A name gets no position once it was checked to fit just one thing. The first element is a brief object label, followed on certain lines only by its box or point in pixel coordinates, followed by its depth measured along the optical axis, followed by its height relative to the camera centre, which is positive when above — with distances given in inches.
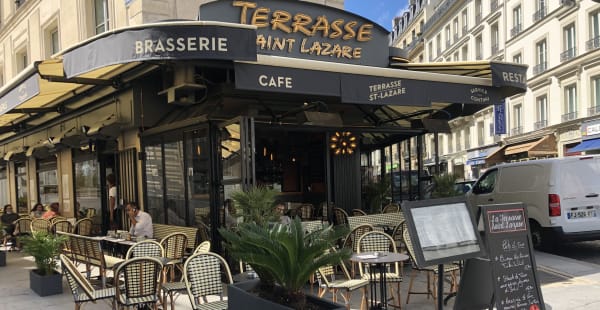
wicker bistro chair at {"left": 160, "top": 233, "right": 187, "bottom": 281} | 265.7 -52.3
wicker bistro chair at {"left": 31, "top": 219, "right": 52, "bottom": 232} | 408.5 -57.6
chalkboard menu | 176.6 -43.5
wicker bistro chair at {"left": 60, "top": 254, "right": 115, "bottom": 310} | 190.1 -52.3
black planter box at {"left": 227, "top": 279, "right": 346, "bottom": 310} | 141.9 -46.2
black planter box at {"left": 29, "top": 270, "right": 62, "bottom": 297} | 269.4 -70.9
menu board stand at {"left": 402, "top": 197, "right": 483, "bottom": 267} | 160.7 -30.2
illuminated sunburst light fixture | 431.5 +1.4
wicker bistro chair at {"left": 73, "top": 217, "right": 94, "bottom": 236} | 386.6 -58.2
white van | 350.6 -44.8
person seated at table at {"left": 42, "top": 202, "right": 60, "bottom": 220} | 456.7 -54.9
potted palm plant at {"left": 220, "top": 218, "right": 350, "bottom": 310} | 142.7 -32.3
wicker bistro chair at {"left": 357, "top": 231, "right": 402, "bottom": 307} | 243.6 -49.2
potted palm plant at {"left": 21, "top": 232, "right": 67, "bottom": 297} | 268.8 -56.0
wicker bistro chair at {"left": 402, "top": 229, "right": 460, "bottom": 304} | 233.0 -66.9
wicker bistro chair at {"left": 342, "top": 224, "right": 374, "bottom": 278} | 273.5 -49.5
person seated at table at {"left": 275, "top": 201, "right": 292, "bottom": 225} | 286.1 -37.7
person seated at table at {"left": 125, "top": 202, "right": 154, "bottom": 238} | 315.6 -45.8
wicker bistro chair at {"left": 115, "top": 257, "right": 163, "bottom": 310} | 190.9 -51.6
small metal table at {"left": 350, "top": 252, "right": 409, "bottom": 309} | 198.1 -48.5
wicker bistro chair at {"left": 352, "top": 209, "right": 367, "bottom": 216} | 398.6 -55.2
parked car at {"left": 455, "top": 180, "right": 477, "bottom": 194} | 582.9 -55.4
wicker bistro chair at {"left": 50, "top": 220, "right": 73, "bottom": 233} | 387.1 -57.0
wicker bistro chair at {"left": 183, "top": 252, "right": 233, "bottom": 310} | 184.9 -48.9
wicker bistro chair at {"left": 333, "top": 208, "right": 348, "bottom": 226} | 400.1 -58.5
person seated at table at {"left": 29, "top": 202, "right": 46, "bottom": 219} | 490.3 -57.4
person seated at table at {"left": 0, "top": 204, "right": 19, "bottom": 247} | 485.1 -66.1
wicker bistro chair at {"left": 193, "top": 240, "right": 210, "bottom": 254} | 221.6 -44.4
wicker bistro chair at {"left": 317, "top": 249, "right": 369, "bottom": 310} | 209.9 -60.5
